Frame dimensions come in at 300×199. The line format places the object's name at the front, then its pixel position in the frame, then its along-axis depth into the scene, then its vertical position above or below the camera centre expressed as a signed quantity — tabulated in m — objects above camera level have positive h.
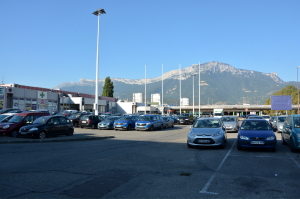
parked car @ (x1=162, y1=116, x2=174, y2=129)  31.29 -1.24
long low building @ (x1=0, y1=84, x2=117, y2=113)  43.03 +2.39
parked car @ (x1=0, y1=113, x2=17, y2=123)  19.39 -0.41
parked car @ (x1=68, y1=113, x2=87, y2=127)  30.75 -0.79
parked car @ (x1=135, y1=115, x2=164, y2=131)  27.06 -1.10
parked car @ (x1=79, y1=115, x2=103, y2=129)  28.81 -0.97
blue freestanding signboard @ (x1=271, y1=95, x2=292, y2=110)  37.38 +1.41
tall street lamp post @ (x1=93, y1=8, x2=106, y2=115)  36.44 +9.77
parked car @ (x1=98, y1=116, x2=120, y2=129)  28.16 -1.24
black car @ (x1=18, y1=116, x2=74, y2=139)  16.64 -1.00
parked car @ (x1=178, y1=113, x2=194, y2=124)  42.41 -1.08
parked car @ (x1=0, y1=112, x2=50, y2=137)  17.80 -0.70
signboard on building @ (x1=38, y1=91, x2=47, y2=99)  49.93 +3.25
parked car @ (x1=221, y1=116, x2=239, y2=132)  23.97 -1.07
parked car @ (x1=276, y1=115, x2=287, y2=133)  23.96 -0.85
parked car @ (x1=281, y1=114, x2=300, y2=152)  11.59 -0.92
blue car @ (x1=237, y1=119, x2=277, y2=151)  11.98 -1.12
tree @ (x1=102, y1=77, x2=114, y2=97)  97.75 +8.74
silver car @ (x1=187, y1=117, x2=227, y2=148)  12.79 -1.15
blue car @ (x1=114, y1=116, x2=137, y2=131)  27.23 -1.13
